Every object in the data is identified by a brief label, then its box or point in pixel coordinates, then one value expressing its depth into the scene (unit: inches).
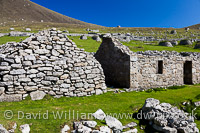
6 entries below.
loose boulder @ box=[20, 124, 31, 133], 218.3
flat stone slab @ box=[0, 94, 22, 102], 320.8
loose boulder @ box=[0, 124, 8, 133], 200.3
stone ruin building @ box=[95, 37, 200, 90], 494.0
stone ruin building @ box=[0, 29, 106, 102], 334.3
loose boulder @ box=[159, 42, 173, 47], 1355.3
